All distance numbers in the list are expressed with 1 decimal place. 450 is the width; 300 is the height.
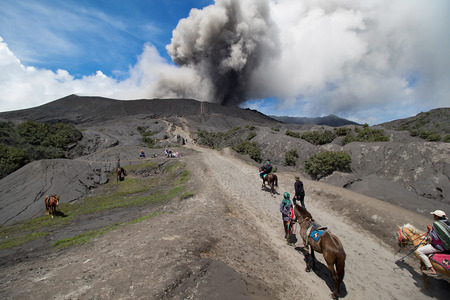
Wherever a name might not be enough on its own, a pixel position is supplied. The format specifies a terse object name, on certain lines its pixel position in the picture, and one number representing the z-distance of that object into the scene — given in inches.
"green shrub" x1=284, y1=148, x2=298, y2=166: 1172.5
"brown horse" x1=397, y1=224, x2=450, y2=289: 233.8
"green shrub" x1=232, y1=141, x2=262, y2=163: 1289.4
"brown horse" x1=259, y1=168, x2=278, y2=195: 583.2
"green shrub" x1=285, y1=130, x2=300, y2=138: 1752.0
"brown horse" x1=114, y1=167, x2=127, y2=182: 910.4
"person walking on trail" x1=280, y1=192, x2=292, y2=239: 322.3
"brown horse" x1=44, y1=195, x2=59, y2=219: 580.1
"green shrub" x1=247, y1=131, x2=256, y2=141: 1692.1
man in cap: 226.1
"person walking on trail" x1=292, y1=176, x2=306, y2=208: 451.7
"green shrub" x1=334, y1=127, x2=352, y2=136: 1626.5
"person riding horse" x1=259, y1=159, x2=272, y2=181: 597.7
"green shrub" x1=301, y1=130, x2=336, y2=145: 1569.9
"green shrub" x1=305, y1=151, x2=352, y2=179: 871.1
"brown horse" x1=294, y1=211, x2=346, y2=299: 221.8
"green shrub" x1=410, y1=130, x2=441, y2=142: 1314.0
